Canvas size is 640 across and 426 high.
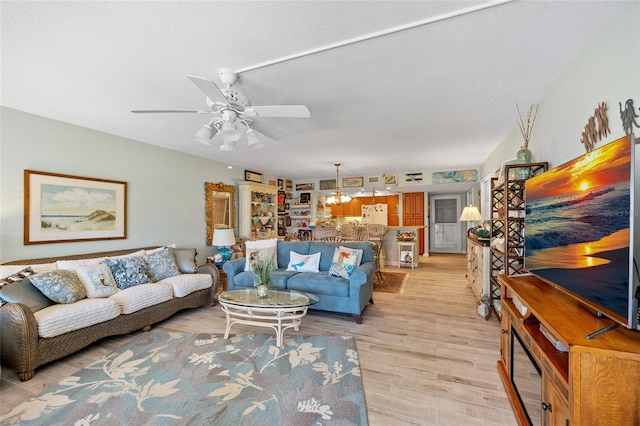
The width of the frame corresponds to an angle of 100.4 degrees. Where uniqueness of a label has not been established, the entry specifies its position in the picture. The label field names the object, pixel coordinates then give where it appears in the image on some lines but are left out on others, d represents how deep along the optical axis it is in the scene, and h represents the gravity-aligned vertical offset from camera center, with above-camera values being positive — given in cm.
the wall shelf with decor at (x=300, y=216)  833 -8
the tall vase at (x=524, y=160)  263 +54
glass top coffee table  268 -94
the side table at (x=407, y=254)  650 -99
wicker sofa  214 -113
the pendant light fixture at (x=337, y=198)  662 +39
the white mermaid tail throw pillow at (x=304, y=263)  399 -75
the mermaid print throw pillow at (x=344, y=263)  359 -68
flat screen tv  102 -7
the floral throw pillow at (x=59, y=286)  251 -71
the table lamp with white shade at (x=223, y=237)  430 -39
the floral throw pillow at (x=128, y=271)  317 -72
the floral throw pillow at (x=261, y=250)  408 -58
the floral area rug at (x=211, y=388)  174 -133
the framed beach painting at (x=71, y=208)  296 +5
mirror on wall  523 +14
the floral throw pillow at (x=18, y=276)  242 -60
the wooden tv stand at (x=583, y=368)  95 -61
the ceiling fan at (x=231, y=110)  203 +82
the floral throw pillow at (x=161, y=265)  359 -72
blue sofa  330 -88
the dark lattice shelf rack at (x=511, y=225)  263 -11
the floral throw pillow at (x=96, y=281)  284 -74
